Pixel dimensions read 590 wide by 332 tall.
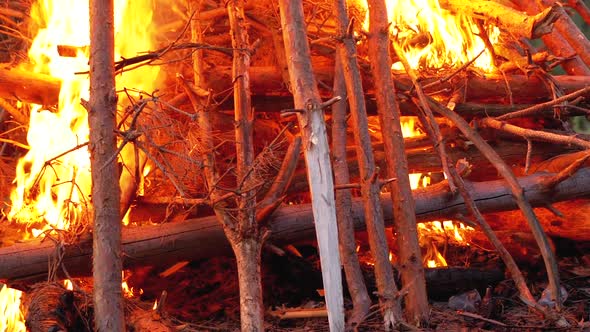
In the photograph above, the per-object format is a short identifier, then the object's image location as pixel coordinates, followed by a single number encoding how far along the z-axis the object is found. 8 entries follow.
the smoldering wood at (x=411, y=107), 6.62
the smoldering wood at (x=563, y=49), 7.61
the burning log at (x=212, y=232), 5.02
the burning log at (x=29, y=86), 5.95
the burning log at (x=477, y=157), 6.73
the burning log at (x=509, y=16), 6.24
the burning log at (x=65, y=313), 4.47
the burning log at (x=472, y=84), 6.41
